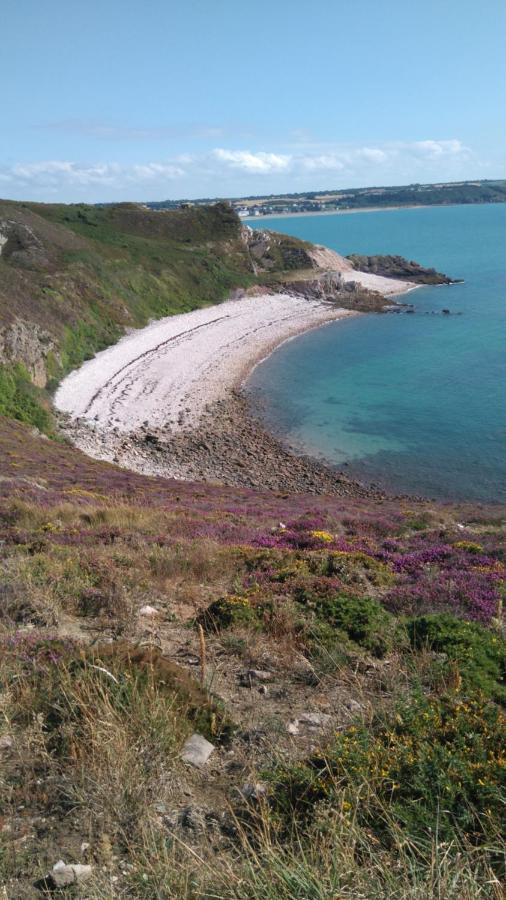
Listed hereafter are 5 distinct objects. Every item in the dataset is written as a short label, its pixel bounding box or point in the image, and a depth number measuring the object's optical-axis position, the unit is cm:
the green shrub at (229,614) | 863
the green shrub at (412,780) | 436
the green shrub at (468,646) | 680
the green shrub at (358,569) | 1148
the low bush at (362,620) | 830
